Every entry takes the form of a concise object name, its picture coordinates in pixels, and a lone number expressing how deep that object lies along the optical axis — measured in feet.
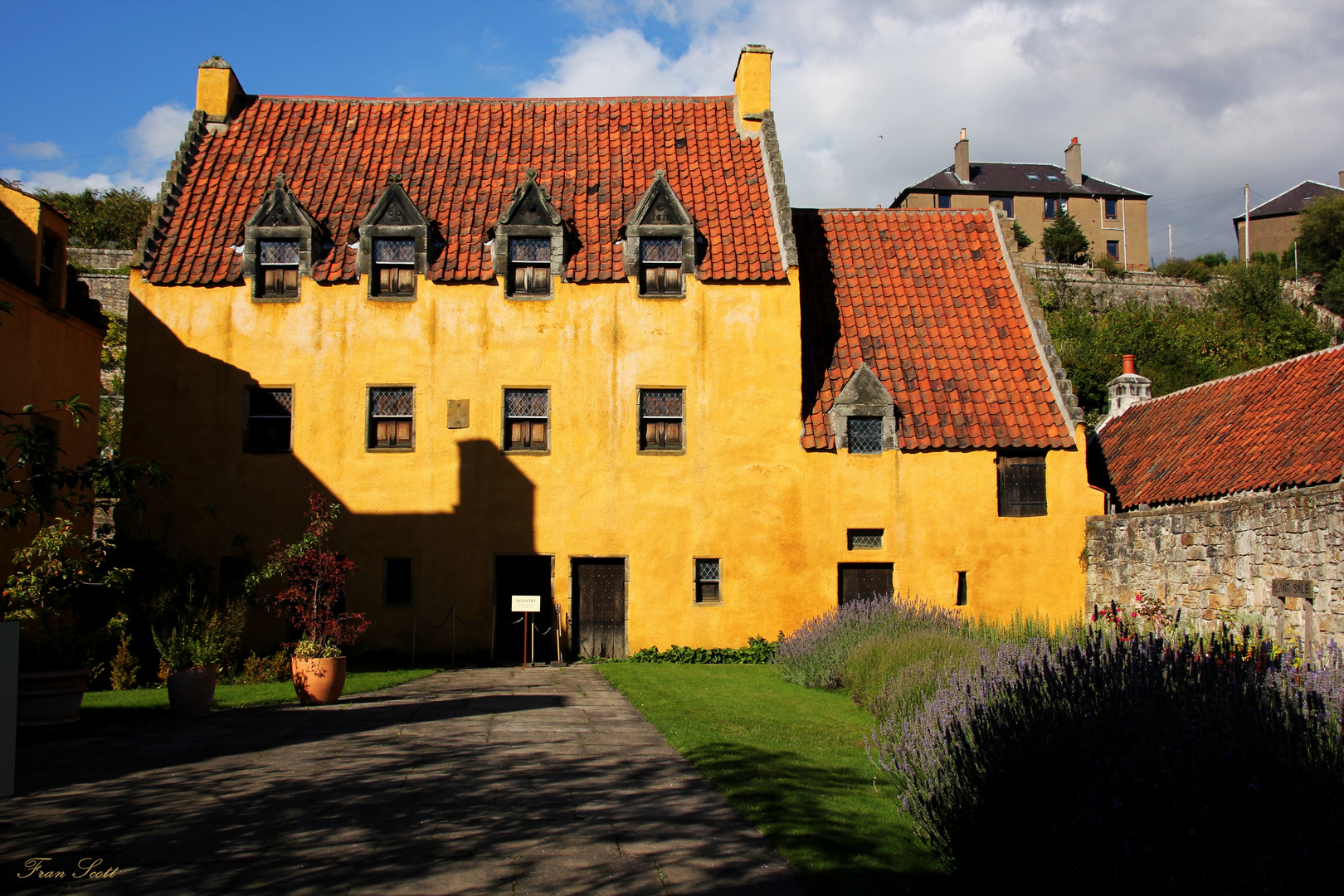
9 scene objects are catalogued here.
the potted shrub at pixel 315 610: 41.11
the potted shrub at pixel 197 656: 37.40
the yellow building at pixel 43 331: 50.42
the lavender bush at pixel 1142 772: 14.51
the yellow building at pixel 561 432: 64.95
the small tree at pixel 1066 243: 187.93
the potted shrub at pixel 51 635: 34.30
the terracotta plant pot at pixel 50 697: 34.04
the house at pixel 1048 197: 209.56
